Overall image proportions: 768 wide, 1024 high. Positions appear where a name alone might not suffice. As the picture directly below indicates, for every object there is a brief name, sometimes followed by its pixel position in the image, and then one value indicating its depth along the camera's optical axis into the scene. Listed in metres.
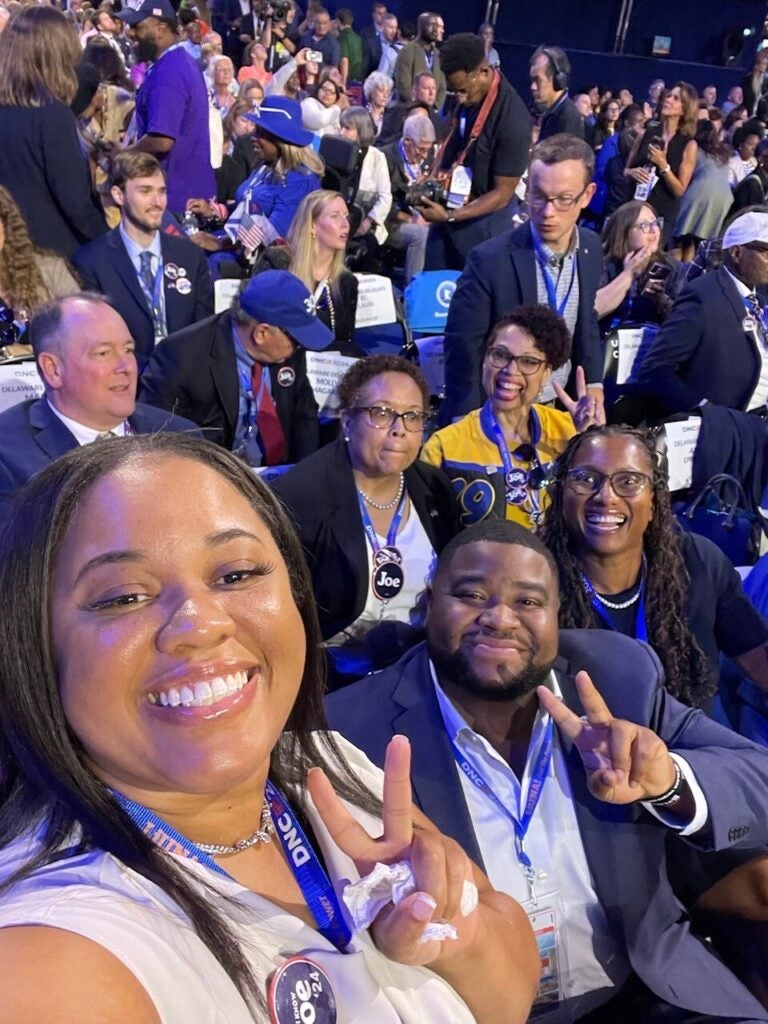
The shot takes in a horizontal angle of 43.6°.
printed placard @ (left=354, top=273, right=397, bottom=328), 4.84
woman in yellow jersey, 3.20
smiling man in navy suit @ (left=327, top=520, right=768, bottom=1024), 1.66
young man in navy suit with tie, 4.03
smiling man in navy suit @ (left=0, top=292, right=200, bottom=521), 2.80
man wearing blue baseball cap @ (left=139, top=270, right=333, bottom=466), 3.56
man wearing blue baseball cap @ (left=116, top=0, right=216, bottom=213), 5.07
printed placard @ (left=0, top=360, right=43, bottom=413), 3.11
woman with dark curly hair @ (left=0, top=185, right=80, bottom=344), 3.60
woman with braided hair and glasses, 2.50
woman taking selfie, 0.80
